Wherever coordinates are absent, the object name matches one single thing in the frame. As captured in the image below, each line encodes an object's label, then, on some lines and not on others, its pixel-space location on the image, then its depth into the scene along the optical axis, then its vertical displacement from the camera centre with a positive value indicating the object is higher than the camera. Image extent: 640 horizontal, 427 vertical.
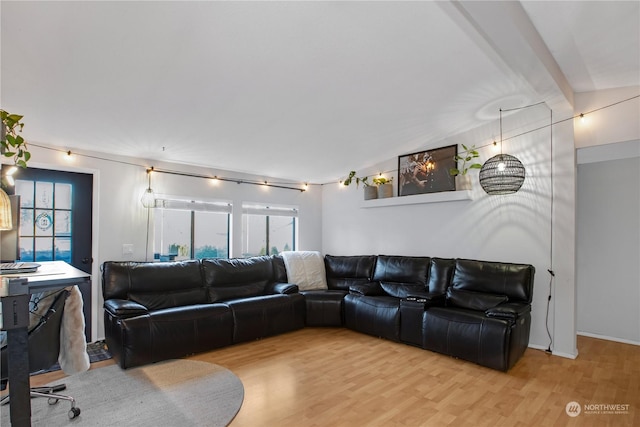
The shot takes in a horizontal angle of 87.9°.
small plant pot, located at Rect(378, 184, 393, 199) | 5.10 +0.44
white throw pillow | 5.02 -0.79
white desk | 1.60 -0.61
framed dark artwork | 4.44 +0.68
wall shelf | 4.25 +0.28
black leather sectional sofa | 3.22 -1.01
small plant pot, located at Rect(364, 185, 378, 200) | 5.28 +0.43
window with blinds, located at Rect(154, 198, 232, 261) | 4.52 -0.16
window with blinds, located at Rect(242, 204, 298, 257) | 5.42 -0.19
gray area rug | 2.30 -1.41
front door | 3.59 +0.00
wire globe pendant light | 3.36 +0.45
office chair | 2.10 -0.82
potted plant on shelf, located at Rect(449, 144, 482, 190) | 4.23 +0.69
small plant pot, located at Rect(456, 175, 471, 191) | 4.29 +0.48
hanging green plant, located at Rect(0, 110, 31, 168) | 1.79 +0.50
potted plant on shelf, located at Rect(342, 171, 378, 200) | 5.29 +0.51
